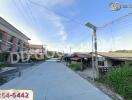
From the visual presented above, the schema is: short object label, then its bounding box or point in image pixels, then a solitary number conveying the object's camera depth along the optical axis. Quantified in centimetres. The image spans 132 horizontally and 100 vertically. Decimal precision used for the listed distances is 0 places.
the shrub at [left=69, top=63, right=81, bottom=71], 1400
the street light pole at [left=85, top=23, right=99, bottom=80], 765
